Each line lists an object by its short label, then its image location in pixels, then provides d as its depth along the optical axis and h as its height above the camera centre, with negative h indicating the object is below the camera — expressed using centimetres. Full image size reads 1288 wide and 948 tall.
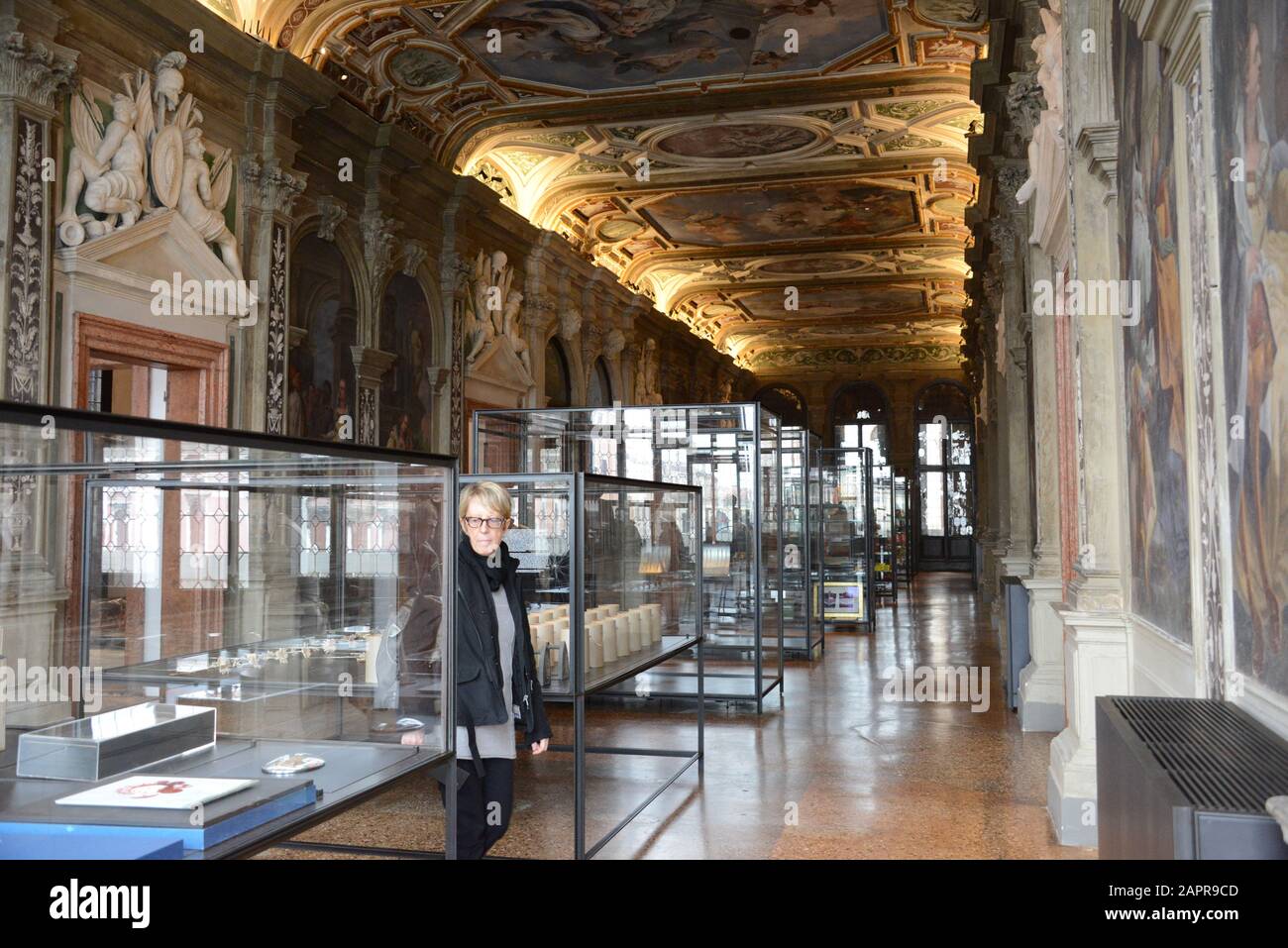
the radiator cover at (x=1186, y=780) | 194 -50
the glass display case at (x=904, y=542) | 2477 -30
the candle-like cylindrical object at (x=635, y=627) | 634 -53
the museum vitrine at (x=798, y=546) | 1253 -18
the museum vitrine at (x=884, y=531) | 2146 -4
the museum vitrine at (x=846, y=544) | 1589 -21
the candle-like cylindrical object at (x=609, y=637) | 590 -54
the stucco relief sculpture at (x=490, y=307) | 1558 +326
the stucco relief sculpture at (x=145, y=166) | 847 +302
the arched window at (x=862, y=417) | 3391 +335
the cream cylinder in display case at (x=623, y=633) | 613 -55
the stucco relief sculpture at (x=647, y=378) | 2339 +323
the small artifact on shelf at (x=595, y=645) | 564 -56
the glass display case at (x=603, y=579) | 502 -27
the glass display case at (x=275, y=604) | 302 -19
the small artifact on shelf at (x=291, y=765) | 286 -58
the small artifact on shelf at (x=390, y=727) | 328 -55
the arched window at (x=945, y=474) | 3341 +158
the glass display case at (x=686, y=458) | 961 +64
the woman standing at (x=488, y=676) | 425 -54
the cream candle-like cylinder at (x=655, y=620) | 671 -53
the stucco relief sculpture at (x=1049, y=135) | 637 +240
